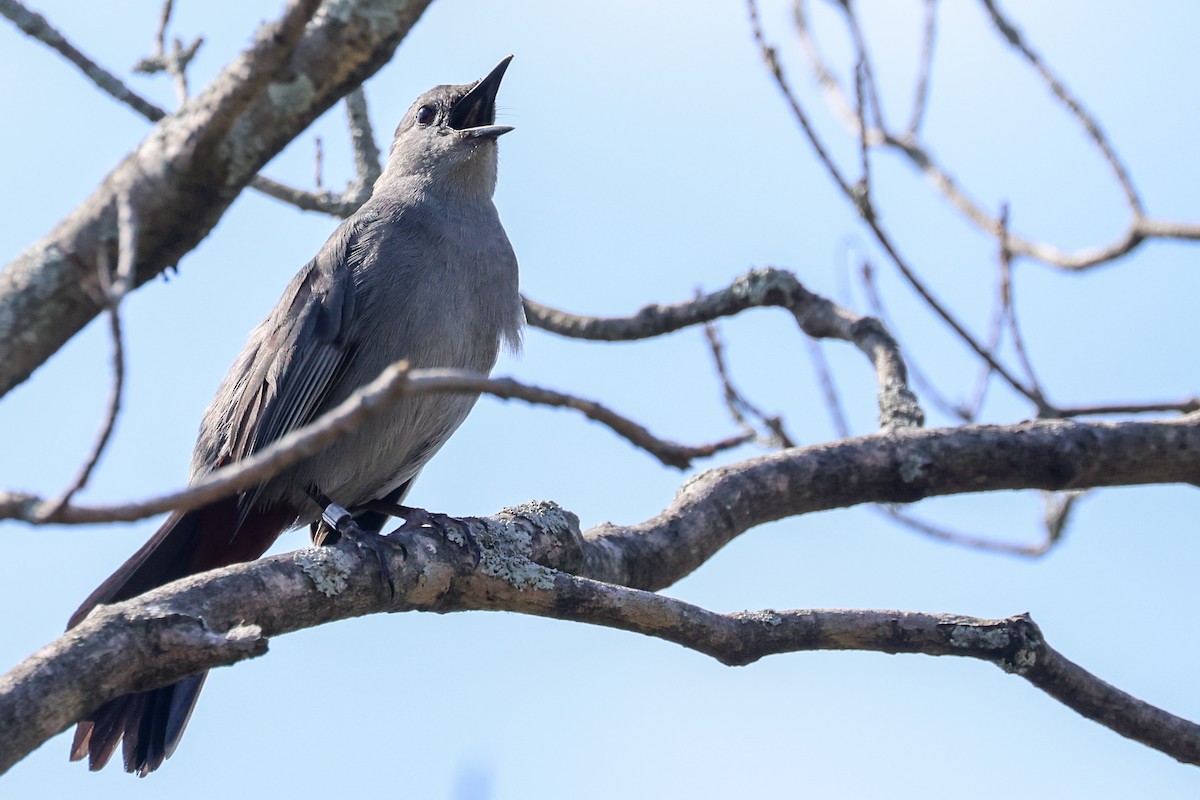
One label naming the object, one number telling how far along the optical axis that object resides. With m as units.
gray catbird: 8.70
